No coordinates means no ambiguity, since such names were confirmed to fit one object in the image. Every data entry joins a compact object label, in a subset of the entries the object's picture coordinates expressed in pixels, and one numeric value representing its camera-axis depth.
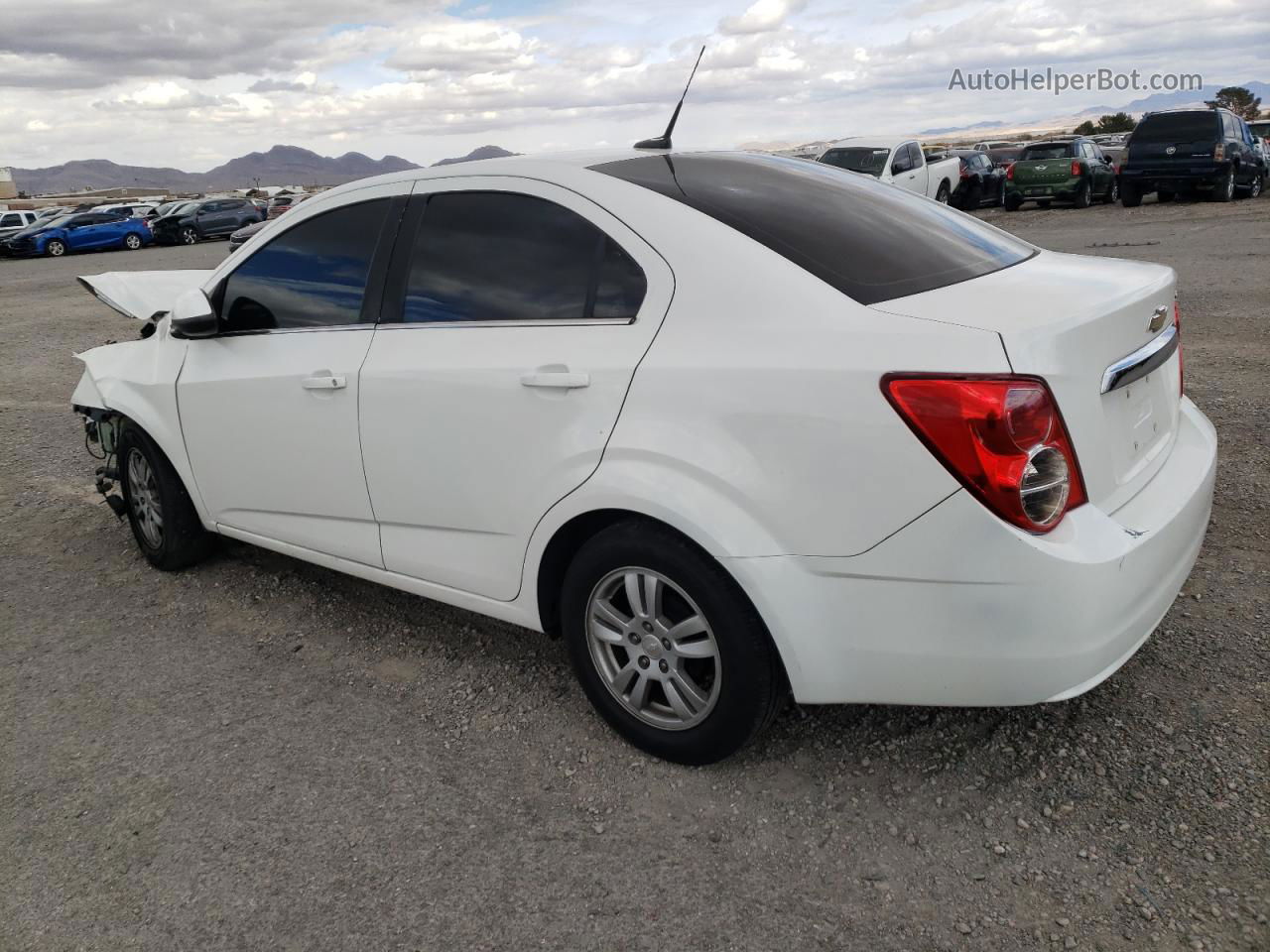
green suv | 22.17
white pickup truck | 19.23
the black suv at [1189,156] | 20.02
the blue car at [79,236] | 30.25
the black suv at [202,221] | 31.58
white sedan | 2.25
